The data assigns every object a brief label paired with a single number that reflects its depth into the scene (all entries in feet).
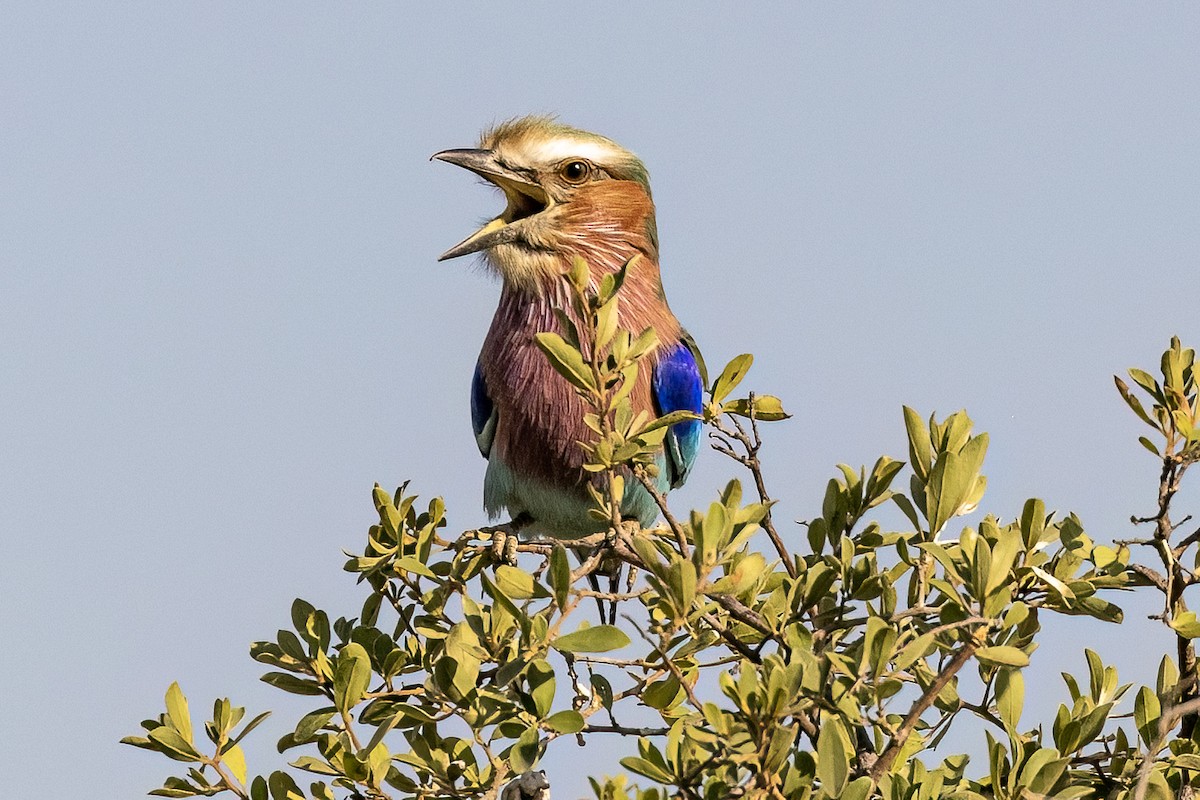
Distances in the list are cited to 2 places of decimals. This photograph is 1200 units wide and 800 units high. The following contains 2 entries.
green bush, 20.07
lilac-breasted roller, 35.65
